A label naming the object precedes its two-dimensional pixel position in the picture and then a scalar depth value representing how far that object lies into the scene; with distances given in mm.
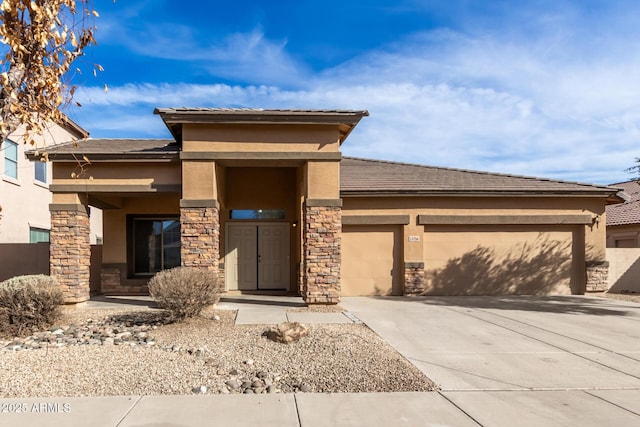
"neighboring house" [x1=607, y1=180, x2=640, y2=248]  21750
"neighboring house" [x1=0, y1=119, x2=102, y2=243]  18953
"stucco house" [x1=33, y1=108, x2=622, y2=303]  15070
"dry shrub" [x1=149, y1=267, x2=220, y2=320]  9359
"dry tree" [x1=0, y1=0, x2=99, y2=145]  5121
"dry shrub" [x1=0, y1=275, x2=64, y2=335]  8695
